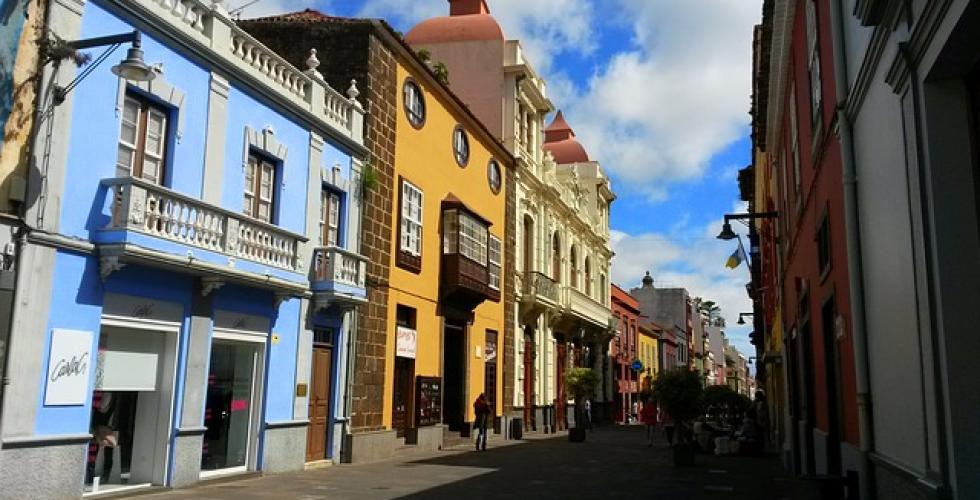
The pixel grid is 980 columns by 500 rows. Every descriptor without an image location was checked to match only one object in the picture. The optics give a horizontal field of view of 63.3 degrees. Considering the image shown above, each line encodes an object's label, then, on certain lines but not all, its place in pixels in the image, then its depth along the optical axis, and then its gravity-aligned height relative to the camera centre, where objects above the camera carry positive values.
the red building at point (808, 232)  9.47 +2.63
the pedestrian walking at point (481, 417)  21.30 -0.68
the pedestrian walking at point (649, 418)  27.55 -0.80
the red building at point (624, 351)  50.62 +2.81
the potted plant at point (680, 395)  19.91 +0.01
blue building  10.30 +1.76
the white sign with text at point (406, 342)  19.77 +1.18
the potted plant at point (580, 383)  30.09 +0.38
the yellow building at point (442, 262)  20.20 +3.57
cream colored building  29.66 +7.71
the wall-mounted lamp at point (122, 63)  9.40 +3.86
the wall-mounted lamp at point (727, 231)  17.18 +3.53
